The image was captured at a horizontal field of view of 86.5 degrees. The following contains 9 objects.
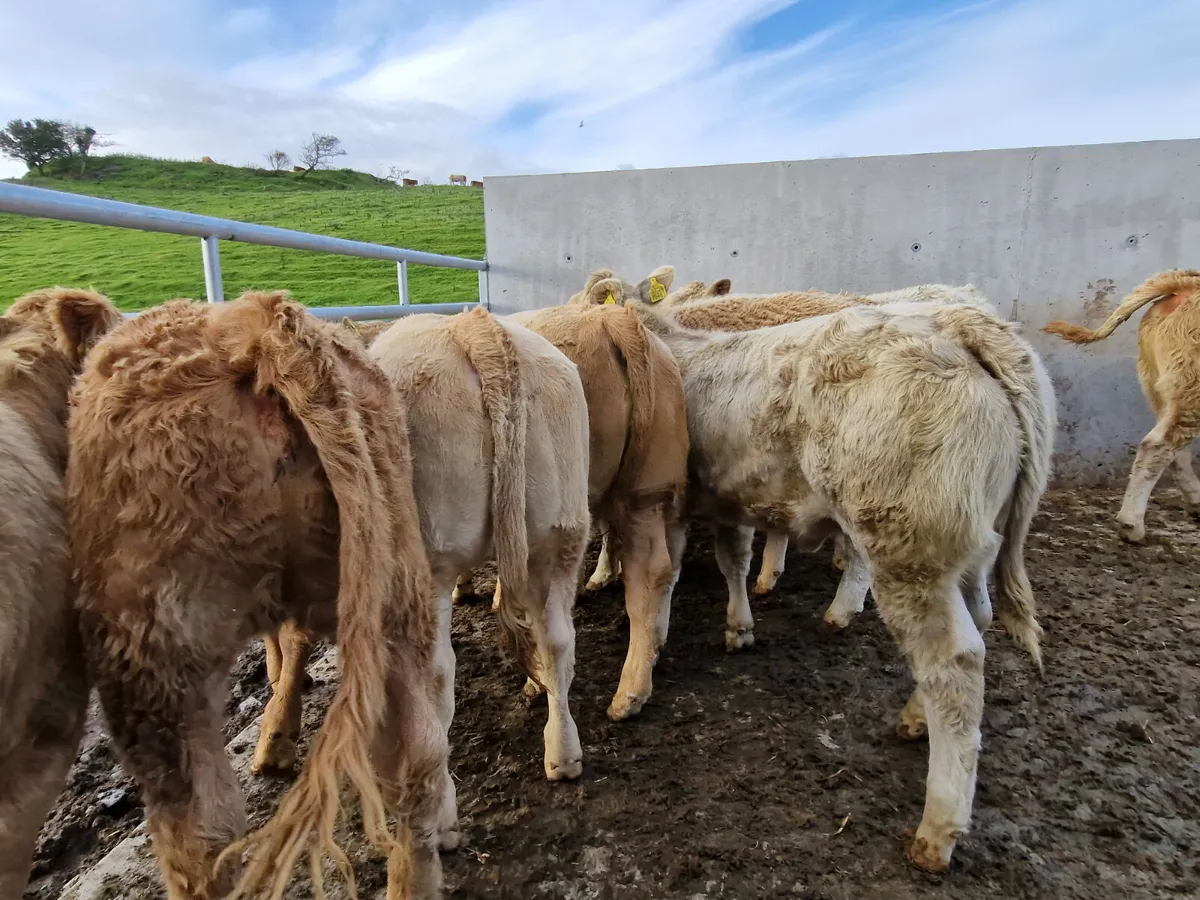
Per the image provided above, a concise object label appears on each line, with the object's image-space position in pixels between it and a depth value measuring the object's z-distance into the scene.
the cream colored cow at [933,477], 2.14
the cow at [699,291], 5.66
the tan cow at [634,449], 2.83
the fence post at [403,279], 5.41
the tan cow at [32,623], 1.18
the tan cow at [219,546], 1.26
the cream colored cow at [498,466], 1.94
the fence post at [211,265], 2.83
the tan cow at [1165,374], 5.07
